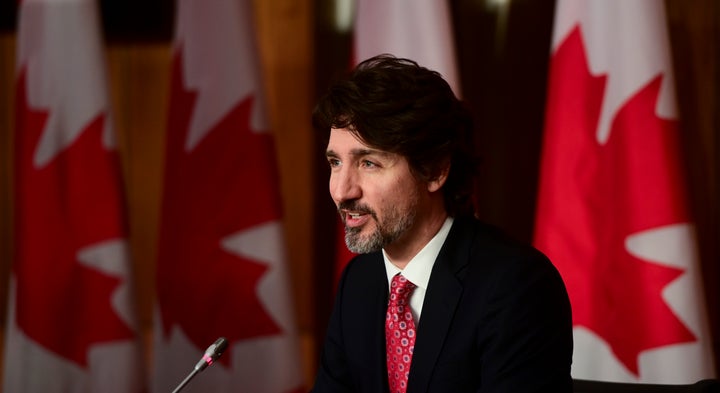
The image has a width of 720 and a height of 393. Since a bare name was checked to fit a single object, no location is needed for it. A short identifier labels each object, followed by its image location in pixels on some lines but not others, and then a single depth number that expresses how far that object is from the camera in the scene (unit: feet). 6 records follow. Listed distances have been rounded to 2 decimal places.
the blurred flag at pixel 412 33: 18.38
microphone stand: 9.19
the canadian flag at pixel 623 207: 16.33
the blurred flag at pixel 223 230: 19.16
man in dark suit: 10.16
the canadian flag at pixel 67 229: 19.03
